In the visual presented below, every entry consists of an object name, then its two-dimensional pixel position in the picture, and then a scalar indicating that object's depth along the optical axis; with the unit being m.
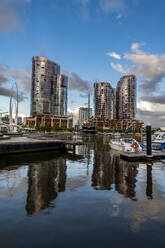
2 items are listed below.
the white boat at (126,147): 36.84
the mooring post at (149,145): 31.64
